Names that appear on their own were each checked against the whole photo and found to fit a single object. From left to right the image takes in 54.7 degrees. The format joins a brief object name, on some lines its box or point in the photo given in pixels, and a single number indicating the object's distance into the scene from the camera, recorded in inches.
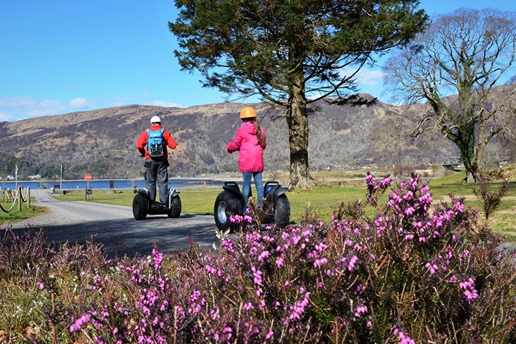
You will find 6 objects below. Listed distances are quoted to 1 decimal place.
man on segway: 481.1
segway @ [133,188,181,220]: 508.1
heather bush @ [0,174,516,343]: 84.7
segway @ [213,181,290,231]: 342.6
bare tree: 1378.0
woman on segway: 368.2
